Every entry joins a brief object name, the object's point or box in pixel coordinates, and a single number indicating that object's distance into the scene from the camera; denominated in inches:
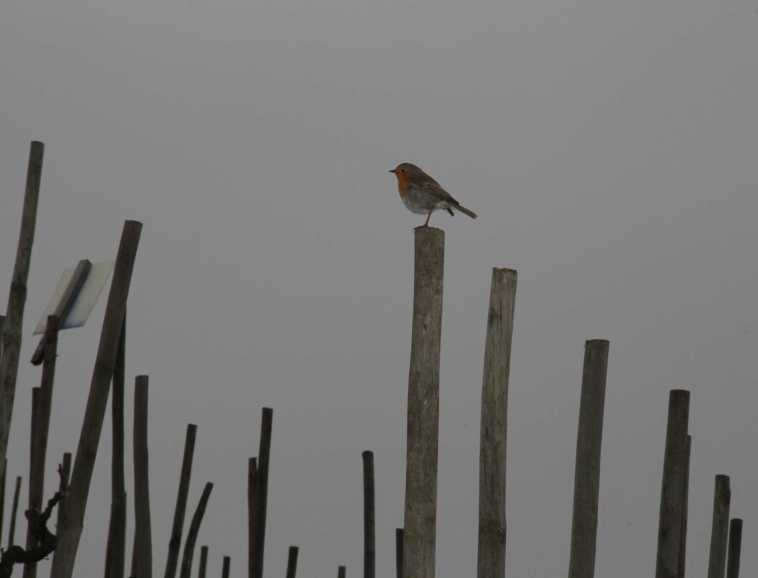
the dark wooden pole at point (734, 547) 506.0
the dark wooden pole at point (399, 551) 505.8
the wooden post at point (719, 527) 461.7
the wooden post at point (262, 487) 475.5
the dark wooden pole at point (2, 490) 373.0
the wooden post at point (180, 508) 516.1
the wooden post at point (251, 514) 476.1
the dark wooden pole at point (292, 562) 555.8
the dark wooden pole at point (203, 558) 609.5
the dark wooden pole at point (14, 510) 622.2
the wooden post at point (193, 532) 532.1
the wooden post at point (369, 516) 539.8
